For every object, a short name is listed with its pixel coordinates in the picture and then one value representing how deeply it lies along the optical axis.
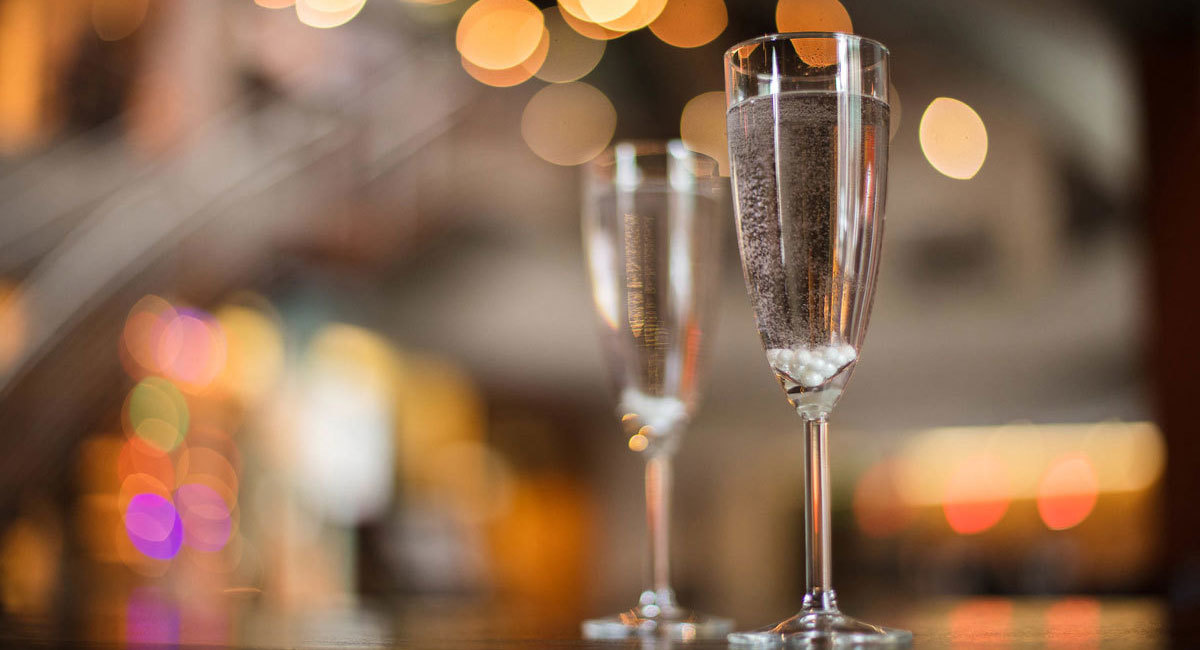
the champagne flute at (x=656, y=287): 0.72
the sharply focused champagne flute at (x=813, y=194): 0.52
